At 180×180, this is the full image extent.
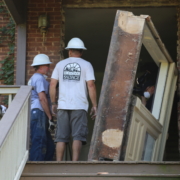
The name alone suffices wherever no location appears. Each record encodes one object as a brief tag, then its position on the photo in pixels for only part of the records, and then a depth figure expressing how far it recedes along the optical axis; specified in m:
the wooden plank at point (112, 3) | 16.17
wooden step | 9.94
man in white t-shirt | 12.16
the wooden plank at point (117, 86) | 9.97
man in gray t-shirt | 12.66
